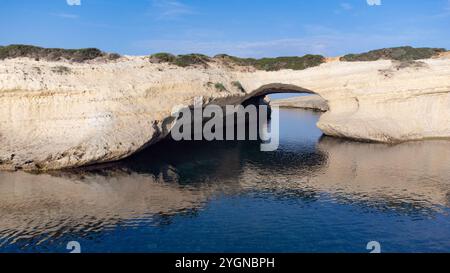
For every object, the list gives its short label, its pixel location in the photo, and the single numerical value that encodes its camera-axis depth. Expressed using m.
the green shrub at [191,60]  36.28
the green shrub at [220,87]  36.08
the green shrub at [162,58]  35.65
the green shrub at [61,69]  30.58
